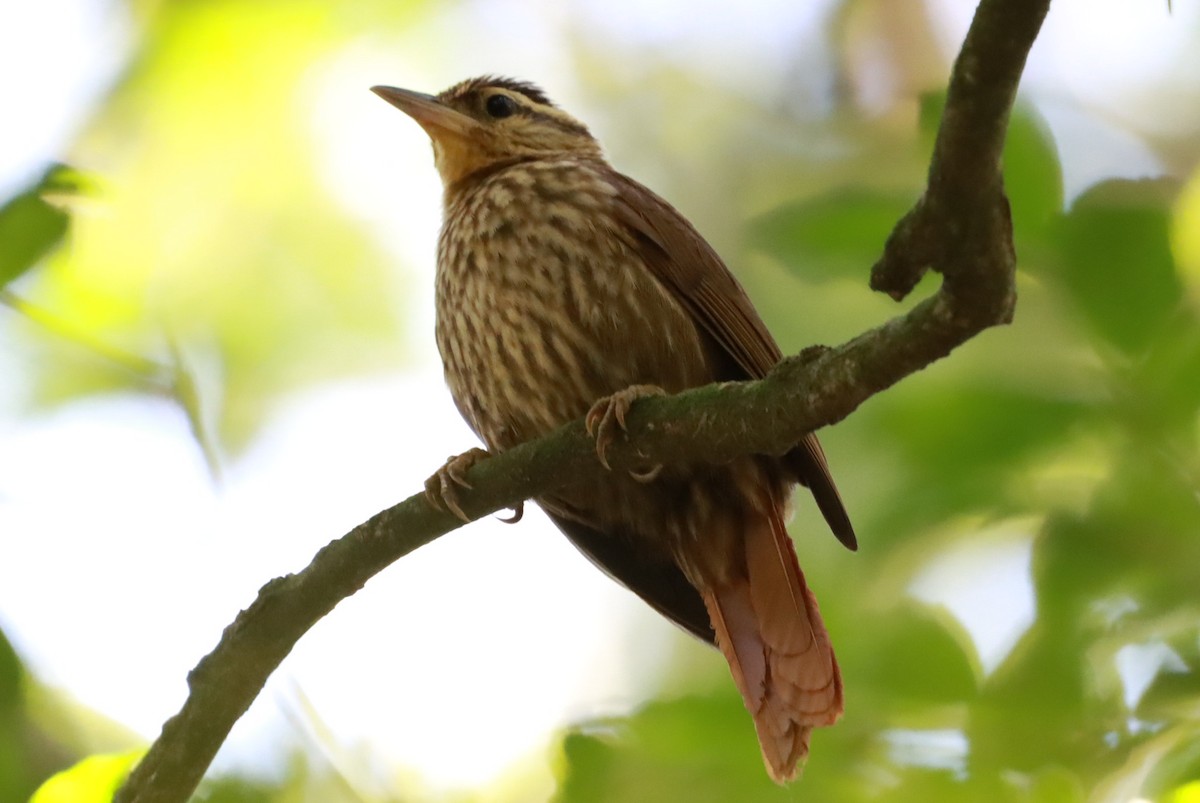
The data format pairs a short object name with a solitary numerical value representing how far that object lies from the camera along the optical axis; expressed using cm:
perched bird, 586
